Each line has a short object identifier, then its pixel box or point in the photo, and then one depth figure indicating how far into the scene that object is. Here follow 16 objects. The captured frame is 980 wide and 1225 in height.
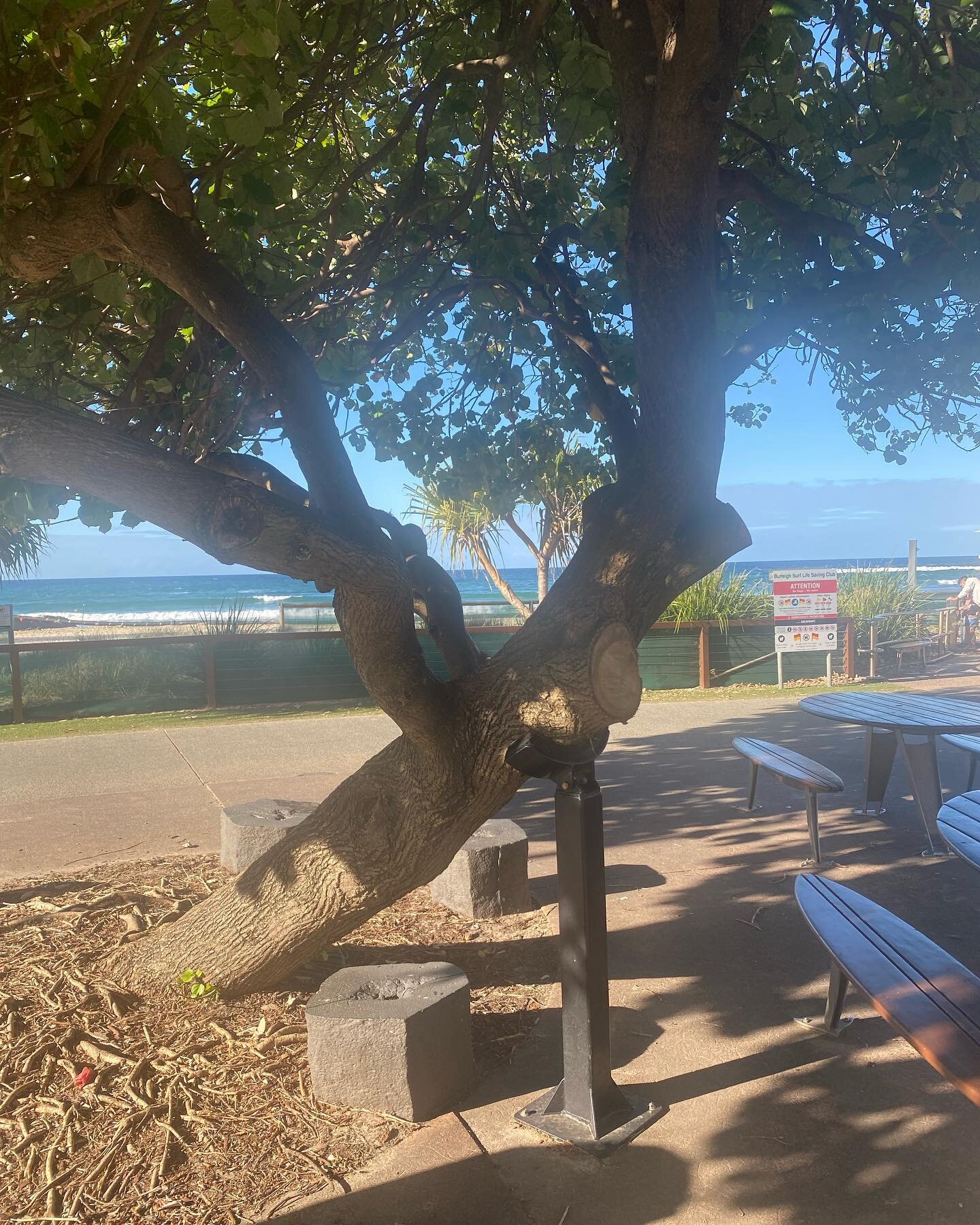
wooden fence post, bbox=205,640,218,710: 13.01
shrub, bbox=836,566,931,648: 16.52
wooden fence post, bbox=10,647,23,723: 12.01
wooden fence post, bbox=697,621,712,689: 14.27
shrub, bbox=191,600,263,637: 15.94
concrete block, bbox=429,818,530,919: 4.98
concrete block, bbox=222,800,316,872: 5.22
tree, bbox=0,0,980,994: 3.30
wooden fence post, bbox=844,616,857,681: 14.31
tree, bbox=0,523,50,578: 20.66
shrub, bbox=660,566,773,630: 15.27
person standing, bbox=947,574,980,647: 18.23
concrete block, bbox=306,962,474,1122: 3.10
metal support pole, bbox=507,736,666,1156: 3.06
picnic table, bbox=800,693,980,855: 5.79
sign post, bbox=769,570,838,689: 13.48
